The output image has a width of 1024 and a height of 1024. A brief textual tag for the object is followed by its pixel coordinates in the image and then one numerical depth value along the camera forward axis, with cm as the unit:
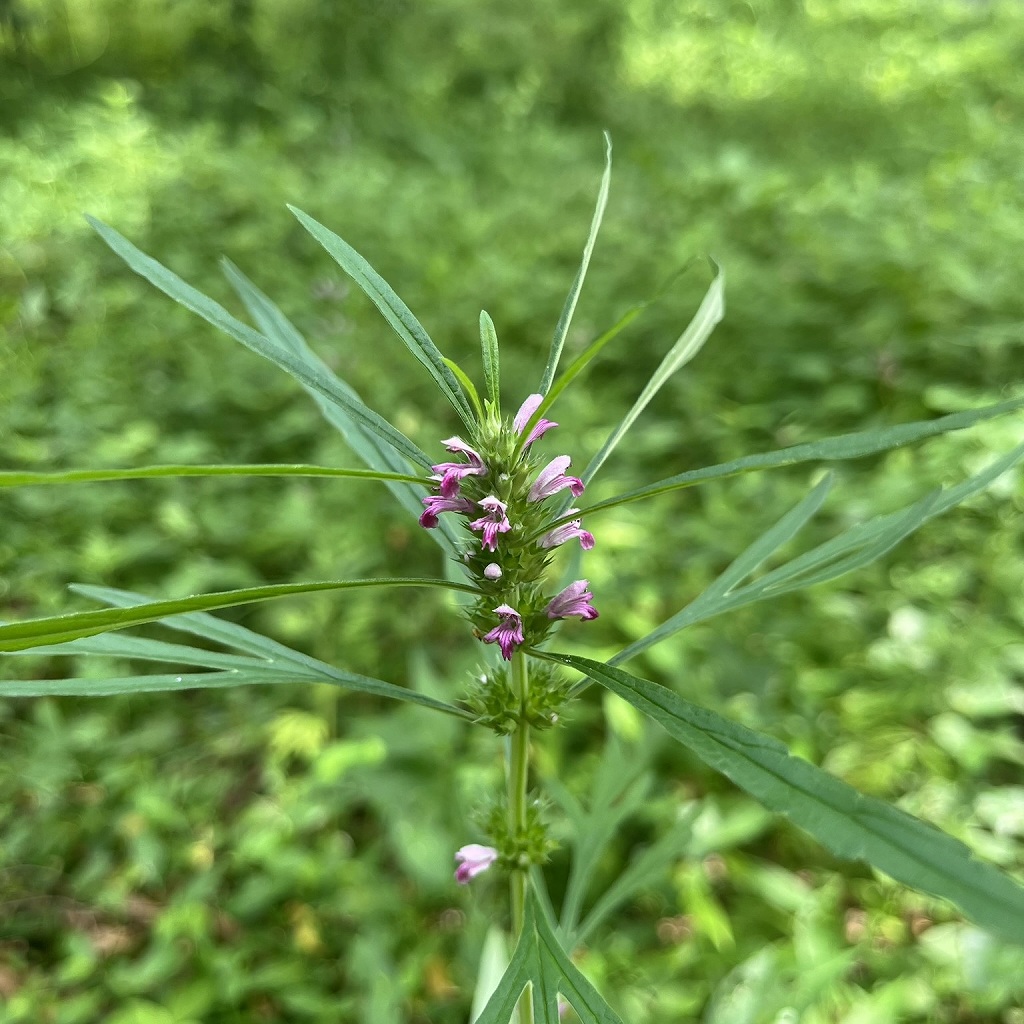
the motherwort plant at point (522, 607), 15
